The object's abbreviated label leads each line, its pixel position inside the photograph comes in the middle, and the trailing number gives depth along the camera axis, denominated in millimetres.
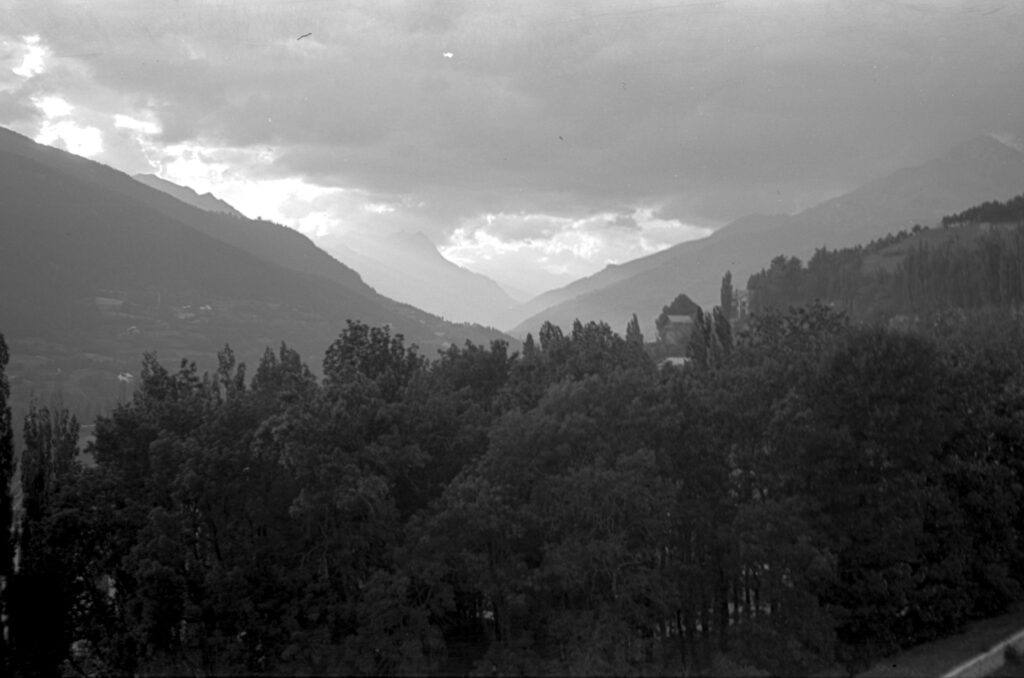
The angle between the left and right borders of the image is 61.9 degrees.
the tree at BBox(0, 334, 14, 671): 33938
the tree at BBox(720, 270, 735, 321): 166500
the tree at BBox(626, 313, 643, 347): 79556
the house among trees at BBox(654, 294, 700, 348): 148750
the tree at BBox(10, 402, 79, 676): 32906
